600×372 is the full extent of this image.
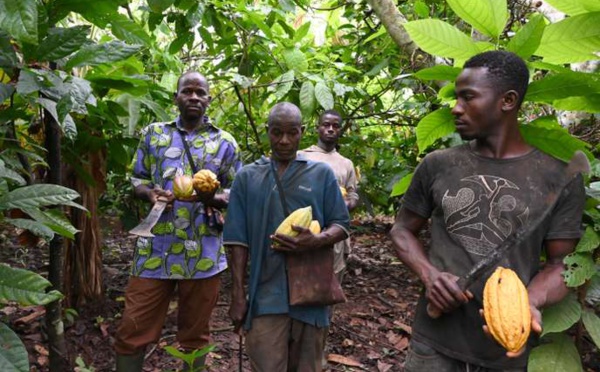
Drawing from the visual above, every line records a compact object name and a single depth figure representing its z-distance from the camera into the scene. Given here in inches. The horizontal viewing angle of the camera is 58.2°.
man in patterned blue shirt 105.1
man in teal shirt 86.9
